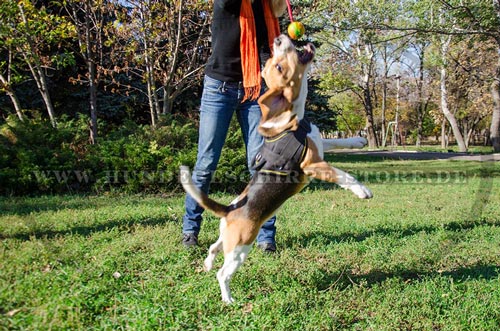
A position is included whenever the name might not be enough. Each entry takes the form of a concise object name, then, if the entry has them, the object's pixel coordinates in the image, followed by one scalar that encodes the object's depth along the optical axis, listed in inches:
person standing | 130.1
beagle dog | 103.7
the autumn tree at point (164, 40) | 380.2
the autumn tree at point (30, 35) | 324.8
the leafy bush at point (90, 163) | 281.7
